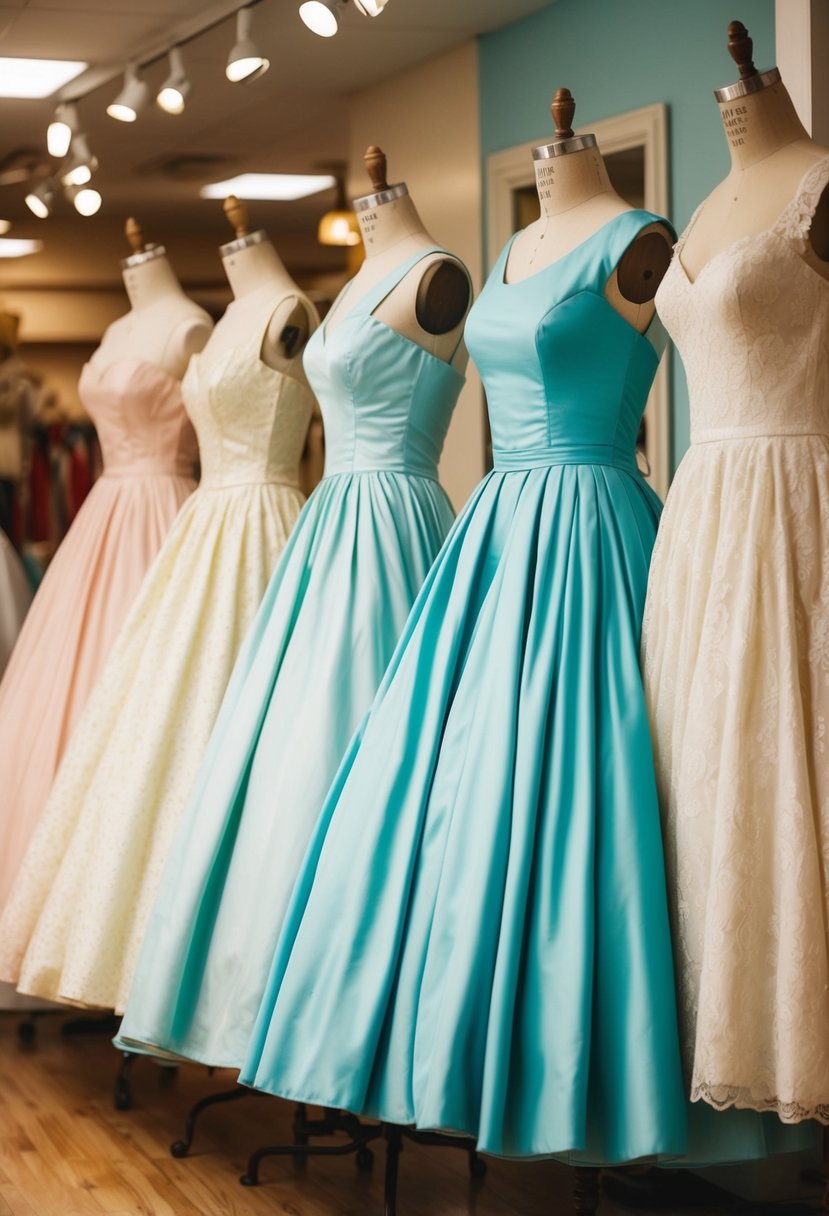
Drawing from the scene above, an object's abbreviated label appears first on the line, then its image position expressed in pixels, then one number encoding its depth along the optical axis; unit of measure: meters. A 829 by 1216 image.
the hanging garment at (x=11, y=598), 4.46
